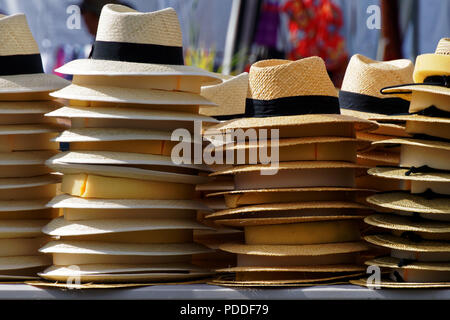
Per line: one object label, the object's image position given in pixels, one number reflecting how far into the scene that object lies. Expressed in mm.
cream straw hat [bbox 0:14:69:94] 4452
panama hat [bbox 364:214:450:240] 4233
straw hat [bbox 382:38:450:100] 4294
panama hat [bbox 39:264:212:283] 4294
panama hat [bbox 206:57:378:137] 4354
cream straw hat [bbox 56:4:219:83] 4364
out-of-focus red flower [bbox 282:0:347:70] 6901
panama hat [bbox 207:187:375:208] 4339
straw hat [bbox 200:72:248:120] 4791
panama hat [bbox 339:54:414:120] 4727
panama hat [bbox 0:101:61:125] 4433
